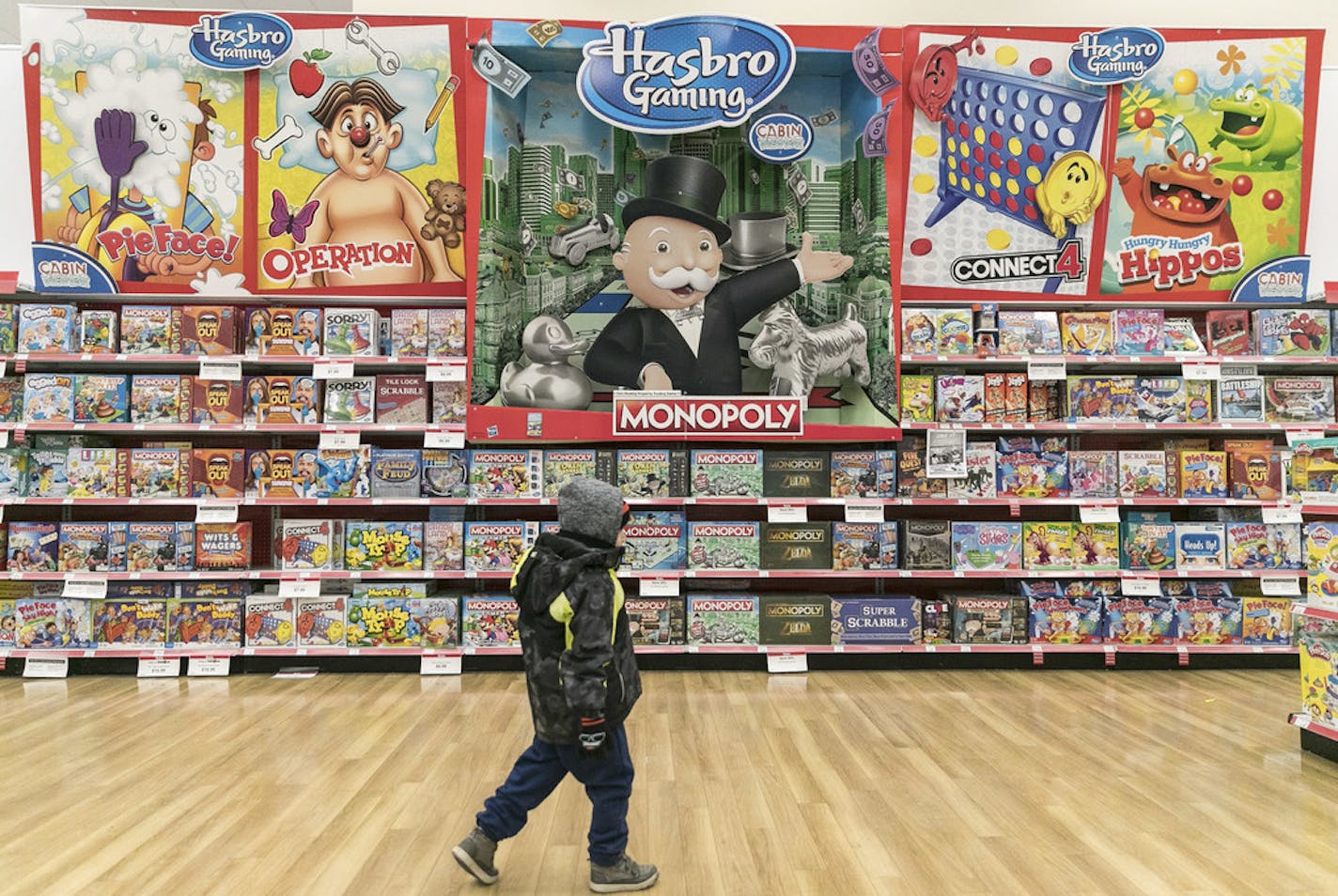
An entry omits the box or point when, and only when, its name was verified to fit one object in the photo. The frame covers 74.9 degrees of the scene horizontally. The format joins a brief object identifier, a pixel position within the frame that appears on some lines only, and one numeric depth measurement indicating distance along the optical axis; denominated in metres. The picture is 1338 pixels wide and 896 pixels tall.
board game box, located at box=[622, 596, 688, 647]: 5.03
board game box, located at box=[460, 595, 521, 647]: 5.00
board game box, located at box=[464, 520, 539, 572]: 5.05
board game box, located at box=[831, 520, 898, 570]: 5.12
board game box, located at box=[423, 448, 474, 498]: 5.10
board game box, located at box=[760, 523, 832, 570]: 5.10
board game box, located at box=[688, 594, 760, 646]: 5.05
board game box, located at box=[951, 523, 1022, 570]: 5.14
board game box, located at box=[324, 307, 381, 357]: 5.07
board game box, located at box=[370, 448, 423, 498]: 5.08
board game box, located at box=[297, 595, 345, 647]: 5.02
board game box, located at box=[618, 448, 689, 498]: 5.08
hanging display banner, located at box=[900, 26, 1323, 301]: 5.16
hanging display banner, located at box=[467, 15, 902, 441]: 4.95
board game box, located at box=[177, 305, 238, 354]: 5.06
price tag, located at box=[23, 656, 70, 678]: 4.96
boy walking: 2.28
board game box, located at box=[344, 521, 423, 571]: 5.05
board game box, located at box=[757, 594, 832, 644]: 5.06
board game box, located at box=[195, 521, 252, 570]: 5.06
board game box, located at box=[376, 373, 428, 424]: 5.11
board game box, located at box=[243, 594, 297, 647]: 5.02
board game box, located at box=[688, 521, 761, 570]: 5.07
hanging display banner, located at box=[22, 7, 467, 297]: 5.02
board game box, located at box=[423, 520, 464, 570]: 5.07
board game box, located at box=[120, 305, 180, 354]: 5.06
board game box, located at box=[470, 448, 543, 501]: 5.07
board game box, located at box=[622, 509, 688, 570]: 5.06
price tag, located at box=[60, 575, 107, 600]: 4.96
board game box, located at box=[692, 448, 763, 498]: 5.11
